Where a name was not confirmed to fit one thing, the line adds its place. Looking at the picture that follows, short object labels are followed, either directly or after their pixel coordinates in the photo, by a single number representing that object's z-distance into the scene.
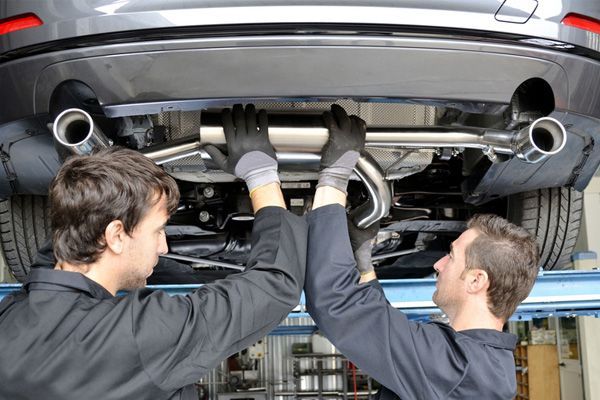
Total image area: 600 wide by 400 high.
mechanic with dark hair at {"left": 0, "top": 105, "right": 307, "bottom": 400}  1.03
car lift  2.09
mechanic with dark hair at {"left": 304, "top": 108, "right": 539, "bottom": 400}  1.28
